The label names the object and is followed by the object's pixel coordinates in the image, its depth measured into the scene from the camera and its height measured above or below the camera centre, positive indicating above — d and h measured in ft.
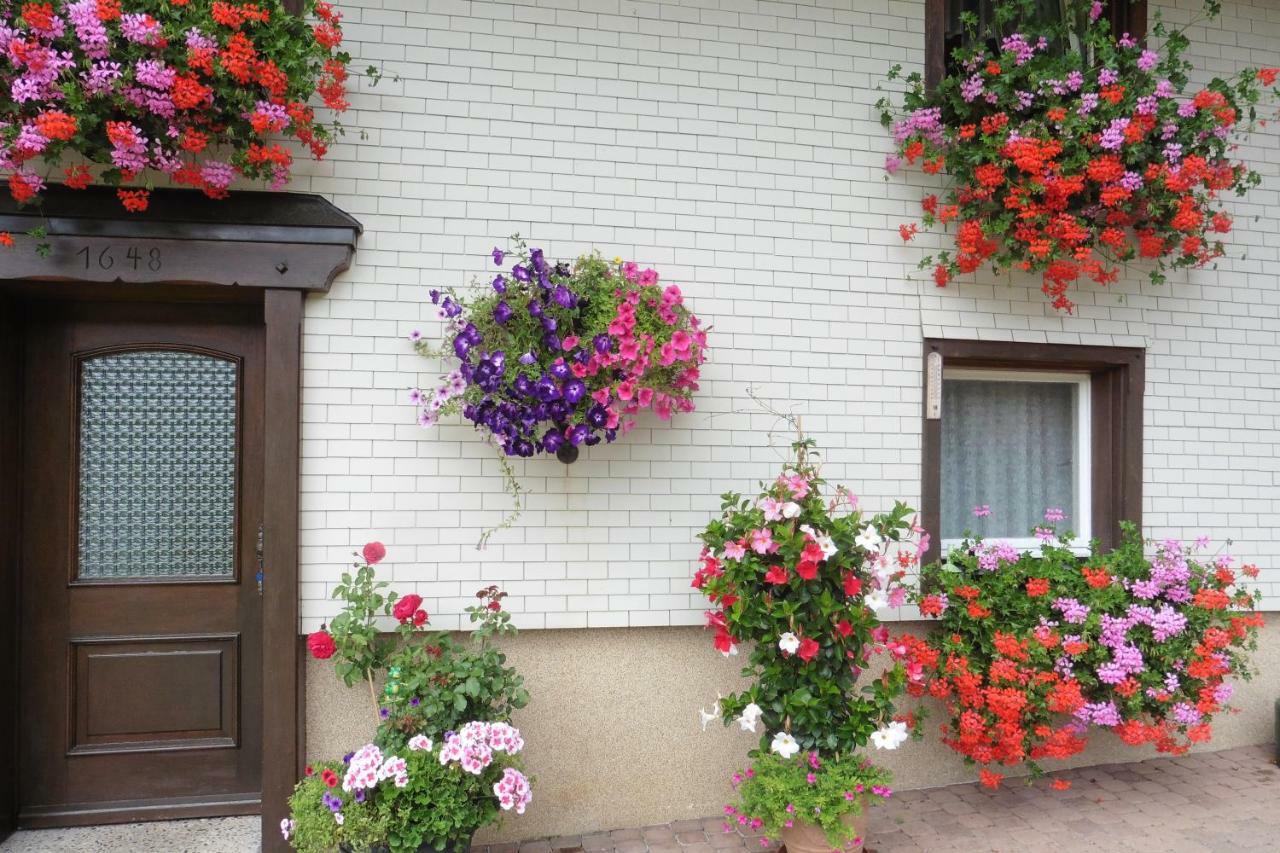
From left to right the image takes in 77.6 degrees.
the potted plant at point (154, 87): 7.93 +3.59
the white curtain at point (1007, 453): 12.67 -0.23
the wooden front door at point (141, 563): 10.16 -1.70
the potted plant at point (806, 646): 8.84 -2.44
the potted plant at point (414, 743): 8.27 -3.35
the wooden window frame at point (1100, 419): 11.63 +0.33
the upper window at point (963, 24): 11.73 +6.24
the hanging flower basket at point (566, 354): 9.11 +0.95
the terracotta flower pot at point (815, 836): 8.93 -4.52
